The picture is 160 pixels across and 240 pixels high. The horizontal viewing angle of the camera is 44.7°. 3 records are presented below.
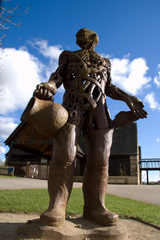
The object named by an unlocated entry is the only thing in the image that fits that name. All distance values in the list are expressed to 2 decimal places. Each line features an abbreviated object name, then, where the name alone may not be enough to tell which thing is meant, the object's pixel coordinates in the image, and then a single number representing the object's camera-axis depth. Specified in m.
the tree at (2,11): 3.01
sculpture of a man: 2.12
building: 15.21
